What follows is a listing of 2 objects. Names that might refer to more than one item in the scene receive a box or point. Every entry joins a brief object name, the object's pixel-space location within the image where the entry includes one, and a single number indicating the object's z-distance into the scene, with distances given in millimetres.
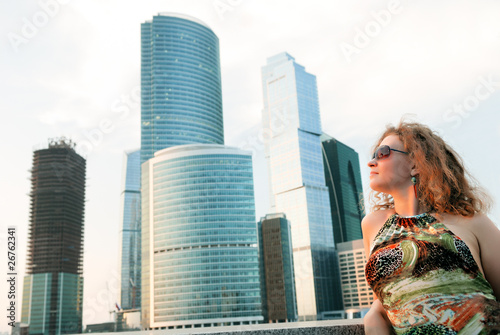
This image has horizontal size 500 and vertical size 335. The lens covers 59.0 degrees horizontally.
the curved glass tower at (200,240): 112000
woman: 2234
